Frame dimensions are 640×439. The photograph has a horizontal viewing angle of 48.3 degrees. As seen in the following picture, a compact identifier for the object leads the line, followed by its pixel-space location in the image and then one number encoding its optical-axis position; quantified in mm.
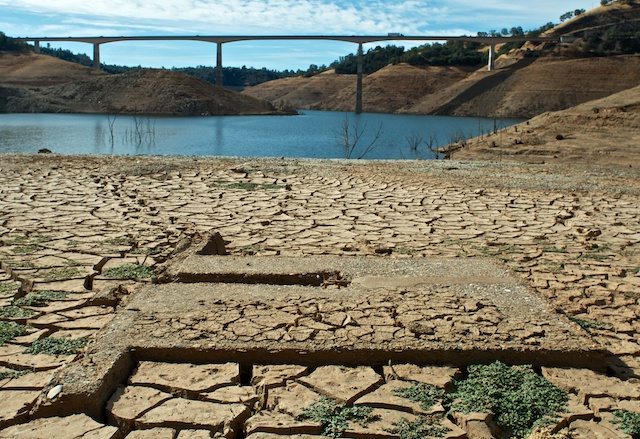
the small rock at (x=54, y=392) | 2758
